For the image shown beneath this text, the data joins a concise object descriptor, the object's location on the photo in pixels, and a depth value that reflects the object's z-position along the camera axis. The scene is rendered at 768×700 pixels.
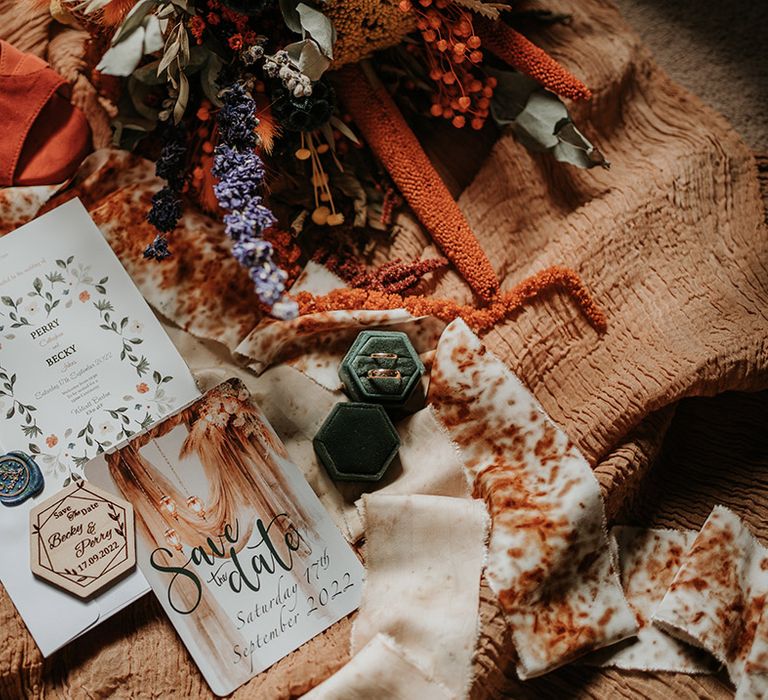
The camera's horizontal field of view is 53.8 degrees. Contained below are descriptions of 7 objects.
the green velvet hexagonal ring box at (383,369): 0.94
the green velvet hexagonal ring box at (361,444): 0.93
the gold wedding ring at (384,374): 0.94
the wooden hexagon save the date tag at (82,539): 0.89
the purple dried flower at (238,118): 0.88
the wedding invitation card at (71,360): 0.94
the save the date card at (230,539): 0.91
